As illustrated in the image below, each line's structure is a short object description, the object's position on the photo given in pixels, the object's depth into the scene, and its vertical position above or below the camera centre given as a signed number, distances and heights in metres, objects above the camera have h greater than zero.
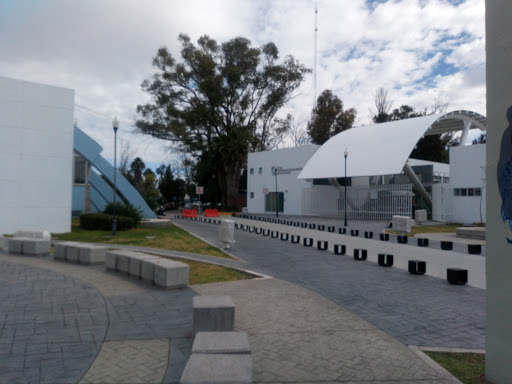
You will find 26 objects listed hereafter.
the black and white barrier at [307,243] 15.38 -1.43
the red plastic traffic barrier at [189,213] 36.82 -0.70
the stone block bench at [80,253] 10.60 -1.35
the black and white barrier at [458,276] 8.45 -1.44
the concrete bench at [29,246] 12.20 -1.35
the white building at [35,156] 16.88 +2.13
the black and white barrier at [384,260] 10.71 -1.43
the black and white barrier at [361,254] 11.87 -1.42
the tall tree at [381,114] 58.32 +14.00
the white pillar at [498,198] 3.82 +0.12
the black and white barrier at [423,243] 15.60 -1.36
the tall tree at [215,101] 48.12 +13.44
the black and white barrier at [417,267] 9.55 -1.44
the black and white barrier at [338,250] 13.12 -1.42
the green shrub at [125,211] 20.11 -0.34
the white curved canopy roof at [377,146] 28.80 +5.12
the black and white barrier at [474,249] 13.53 -1.37
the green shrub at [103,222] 19.12 -0.85
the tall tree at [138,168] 74.62 +8.46
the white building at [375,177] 28.05 +2.77
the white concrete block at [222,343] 4.05 -1.47
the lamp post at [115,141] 17.59 +3.07
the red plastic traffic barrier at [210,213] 38.09 -0.70
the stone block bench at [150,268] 7.74 -1.35
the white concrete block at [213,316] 5.20 -1.47
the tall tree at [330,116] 60.41 +14.08
